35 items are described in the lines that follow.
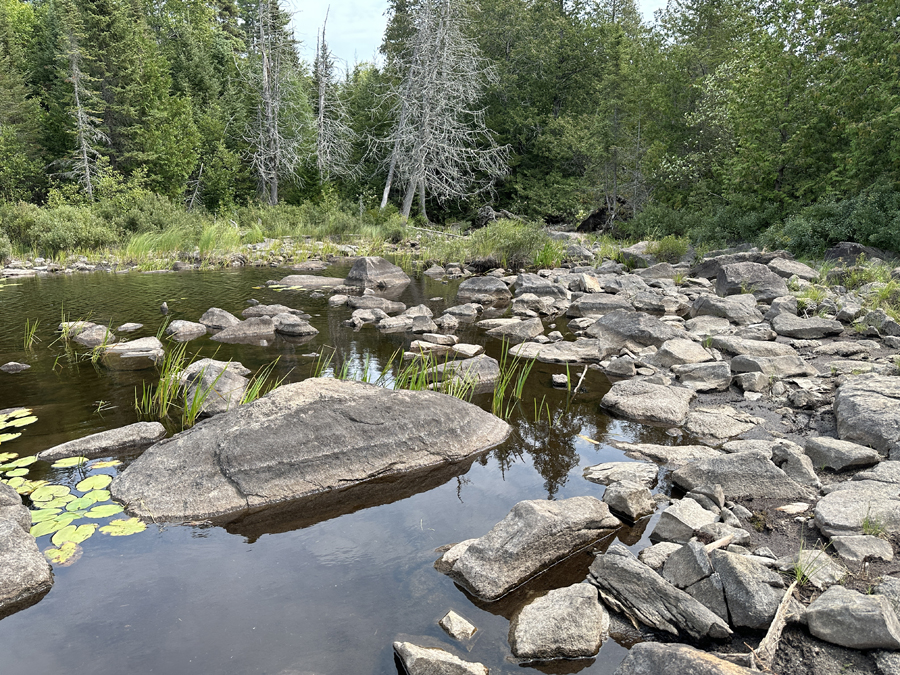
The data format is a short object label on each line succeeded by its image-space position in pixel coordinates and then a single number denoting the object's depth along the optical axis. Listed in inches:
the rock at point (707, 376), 233.3
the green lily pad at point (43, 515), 133.3
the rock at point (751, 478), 140.0
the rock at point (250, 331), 312.7
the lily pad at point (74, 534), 127.4
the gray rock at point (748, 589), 96.0
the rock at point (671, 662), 77.7
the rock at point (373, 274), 498.9
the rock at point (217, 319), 331.6
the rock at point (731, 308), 338.3
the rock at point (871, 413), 157.1
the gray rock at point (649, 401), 204.2
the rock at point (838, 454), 148.9
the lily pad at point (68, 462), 158.7
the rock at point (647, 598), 97.4
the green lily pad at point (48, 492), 141.5
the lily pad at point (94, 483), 147.3
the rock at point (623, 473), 155.9
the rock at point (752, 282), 401.7
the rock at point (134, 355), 257.9
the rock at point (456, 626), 101.4
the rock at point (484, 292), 448.8
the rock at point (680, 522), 125.1
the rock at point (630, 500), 139.3
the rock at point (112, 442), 165.3
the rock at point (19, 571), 107.6
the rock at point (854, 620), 84.0
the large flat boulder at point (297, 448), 142.9
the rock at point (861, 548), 109.3
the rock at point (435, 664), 88.6
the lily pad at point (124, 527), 131.2
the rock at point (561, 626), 97.4
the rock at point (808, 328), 295.1
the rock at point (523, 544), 113.3
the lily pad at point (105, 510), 136.4
